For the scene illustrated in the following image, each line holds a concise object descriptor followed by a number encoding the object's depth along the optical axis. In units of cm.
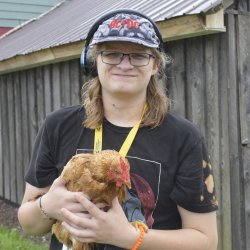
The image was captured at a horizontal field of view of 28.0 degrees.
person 206
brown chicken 191
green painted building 1174
